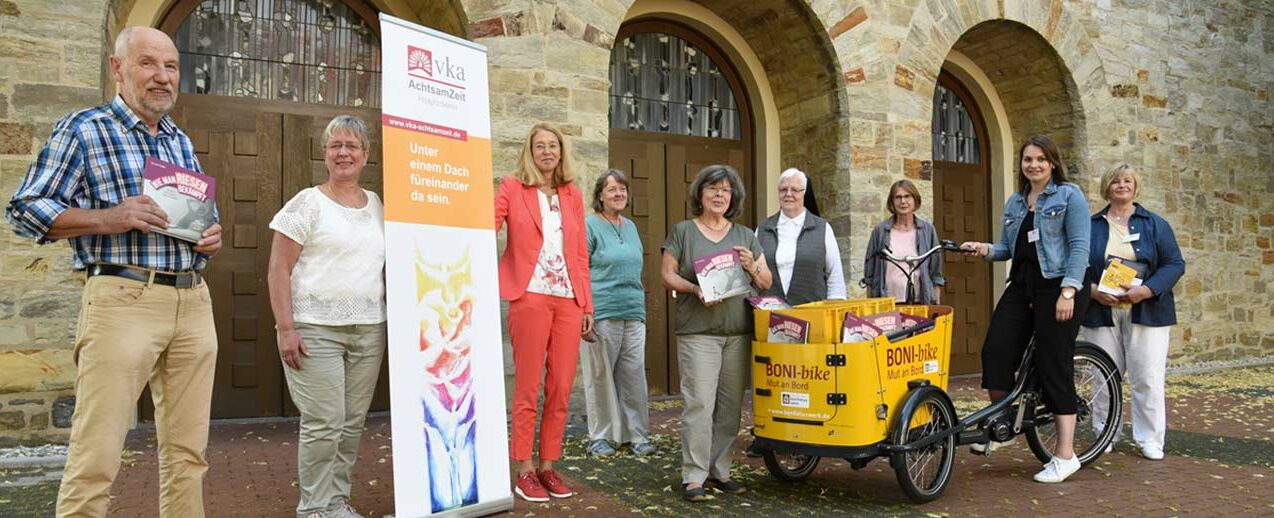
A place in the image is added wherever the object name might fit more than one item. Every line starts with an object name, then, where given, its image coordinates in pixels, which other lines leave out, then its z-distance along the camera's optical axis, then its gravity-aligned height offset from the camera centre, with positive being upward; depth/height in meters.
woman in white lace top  3.39 -0.11
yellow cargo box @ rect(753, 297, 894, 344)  3.85 -0.22
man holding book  2.60 +0.00
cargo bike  3.80 -0.59
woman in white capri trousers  5.11 -0.25
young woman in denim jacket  4.42 -0.15
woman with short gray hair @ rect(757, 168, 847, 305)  4.88 +0.07
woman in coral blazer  4.02 -0.10
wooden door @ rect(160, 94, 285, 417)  6.06 +0.23
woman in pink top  5.56 +0.09
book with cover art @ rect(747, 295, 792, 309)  4.16 -0.17
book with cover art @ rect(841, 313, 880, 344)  3.81 -0.28
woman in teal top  5.27 -0.40
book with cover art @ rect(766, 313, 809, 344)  3.92 -0.28
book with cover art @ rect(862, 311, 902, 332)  3.86 -0.25
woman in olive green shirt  4.03 -0.30
